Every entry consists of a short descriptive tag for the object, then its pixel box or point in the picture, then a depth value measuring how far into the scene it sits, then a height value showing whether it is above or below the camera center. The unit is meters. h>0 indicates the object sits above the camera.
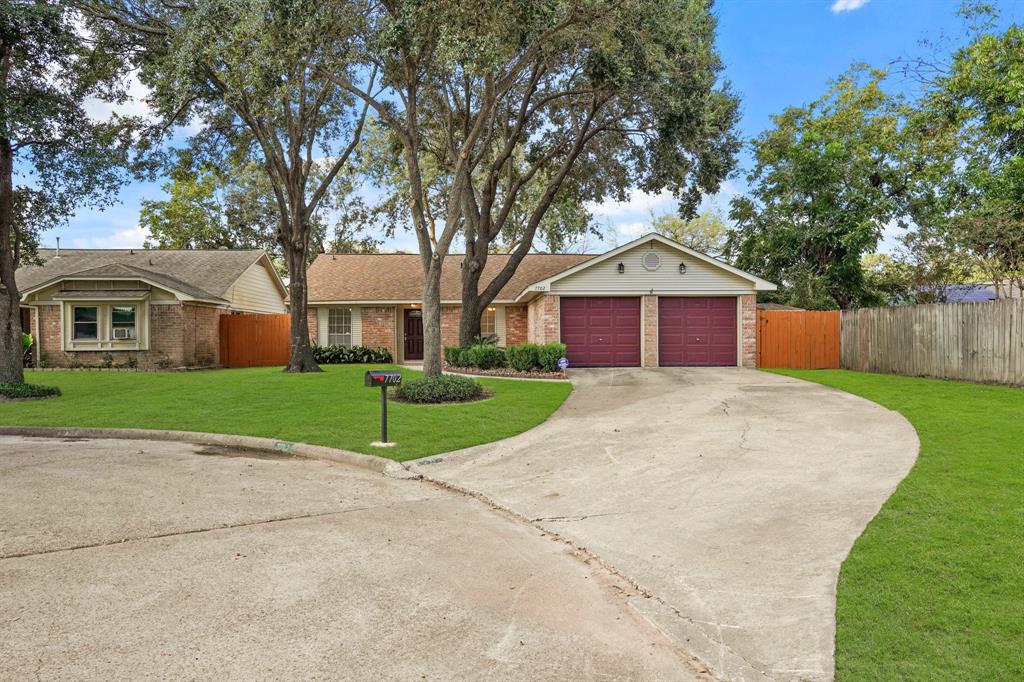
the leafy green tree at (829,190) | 23.55 +5.74
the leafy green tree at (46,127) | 13.48 +5.09
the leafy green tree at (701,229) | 43.84 +7.44
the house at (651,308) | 19.98 +0.77
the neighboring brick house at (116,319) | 21.75 +0.66
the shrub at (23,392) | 13.56 -1.23
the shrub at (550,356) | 17.17 -0.69
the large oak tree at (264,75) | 10.73 +5.80
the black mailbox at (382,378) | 8.22 -0.61
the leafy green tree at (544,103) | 11.10 +5.94
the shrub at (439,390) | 12.05 -1.16
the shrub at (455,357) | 18.71 -0.75
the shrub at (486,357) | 17.91 -0.73
